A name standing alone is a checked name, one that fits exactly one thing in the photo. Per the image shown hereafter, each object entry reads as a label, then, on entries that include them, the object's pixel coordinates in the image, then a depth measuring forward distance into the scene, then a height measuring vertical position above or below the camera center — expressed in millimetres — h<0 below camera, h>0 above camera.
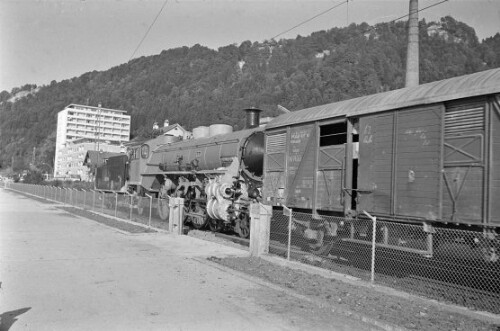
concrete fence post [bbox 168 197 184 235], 15400 -1200
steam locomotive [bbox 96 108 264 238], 14586 +425
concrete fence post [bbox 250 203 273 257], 10875 -1038
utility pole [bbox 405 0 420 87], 19203 +6353
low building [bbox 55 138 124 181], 99375 +5801
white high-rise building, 133375 +16946
